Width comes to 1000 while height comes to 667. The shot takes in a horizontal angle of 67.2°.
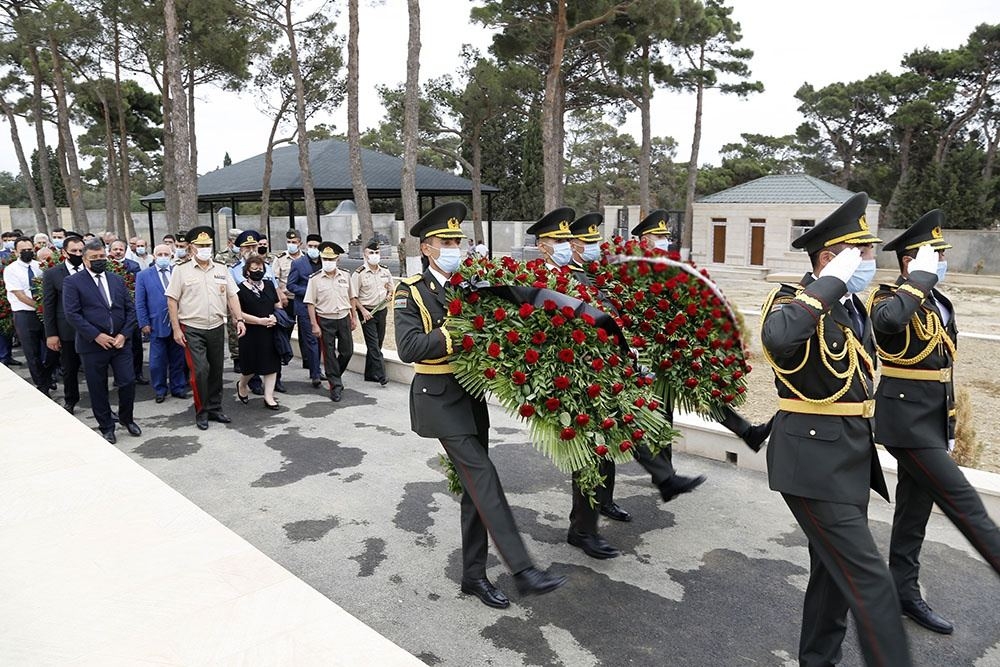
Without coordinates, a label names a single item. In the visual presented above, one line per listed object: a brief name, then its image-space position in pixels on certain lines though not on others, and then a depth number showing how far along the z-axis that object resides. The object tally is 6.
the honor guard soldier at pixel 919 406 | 3.61
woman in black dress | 8.12
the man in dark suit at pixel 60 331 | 7.68
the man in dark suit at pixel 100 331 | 6.91
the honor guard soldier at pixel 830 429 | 3.00
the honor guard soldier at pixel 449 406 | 3.84
